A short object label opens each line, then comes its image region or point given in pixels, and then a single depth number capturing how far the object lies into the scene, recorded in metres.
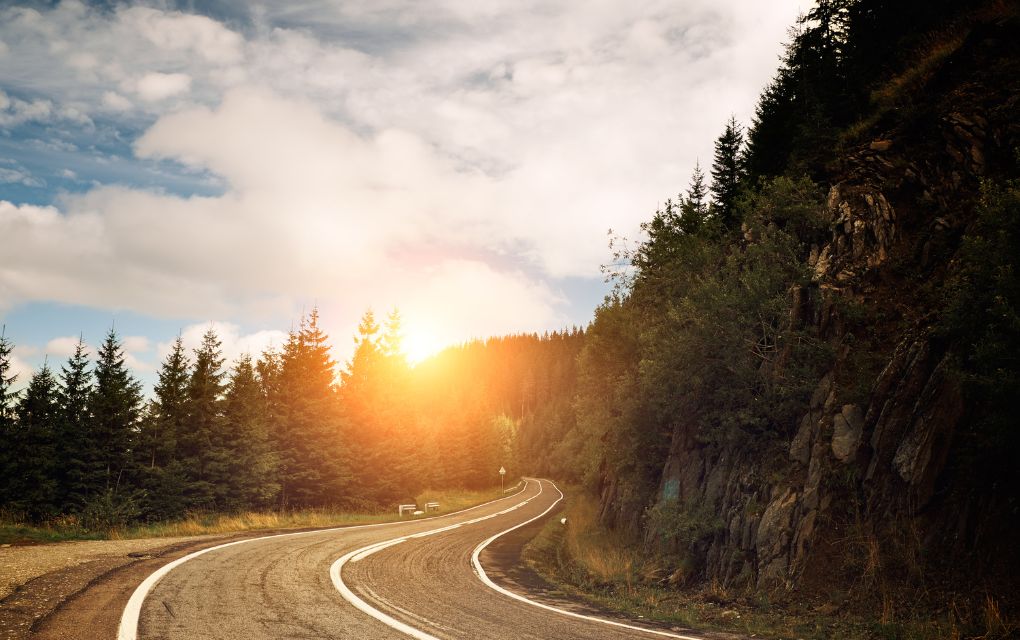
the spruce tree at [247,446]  25.45
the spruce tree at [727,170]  27.74
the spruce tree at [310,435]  29.69
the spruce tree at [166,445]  22.59
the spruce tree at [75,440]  21.22
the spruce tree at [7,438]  20.17
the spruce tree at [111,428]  21.70
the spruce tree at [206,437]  23.84
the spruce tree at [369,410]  32.94
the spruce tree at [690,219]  24.33
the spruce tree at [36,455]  20.44
